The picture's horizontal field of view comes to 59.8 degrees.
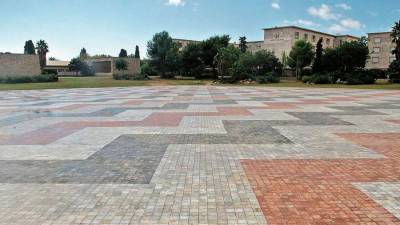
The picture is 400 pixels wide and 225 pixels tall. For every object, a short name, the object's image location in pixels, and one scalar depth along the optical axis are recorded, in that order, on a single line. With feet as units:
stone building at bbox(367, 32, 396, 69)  269.23
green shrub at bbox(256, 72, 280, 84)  184.44
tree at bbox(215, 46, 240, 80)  201.83
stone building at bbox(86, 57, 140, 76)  286.66
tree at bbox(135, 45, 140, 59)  338.85
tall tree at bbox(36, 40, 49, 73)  338.95
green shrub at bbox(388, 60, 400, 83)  169.67
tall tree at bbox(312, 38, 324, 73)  205.05
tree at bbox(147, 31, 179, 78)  246.47
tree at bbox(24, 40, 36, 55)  299.70
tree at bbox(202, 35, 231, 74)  248.73
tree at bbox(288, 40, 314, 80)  222.28
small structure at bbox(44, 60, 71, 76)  339.44
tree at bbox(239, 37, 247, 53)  325.77
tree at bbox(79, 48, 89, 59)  416.79
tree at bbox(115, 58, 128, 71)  271.72
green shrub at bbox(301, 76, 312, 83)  177.04
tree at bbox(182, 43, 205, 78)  246.88
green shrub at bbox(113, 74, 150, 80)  221.66
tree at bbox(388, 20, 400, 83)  170.61
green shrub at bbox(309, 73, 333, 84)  169.55
